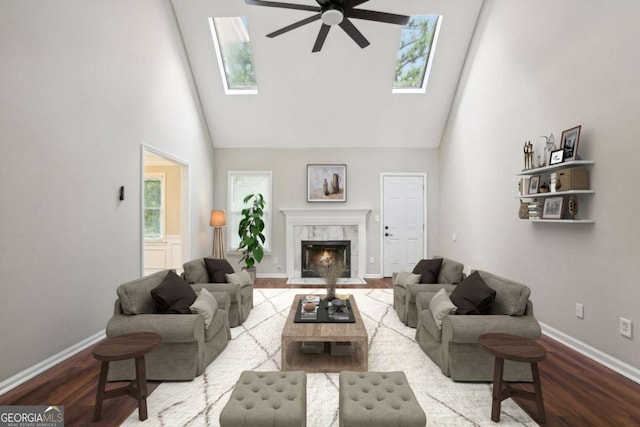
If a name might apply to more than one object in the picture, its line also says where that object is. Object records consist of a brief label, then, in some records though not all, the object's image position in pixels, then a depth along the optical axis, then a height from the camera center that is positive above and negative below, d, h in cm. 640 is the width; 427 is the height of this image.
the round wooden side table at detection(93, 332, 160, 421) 204 -100
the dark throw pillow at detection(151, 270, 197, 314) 276 -73
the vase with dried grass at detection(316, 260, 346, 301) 355 -72
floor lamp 615 -33
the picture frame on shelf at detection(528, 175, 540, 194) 366 +36
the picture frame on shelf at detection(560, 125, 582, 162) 311 +72
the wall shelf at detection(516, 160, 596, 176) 305 +50
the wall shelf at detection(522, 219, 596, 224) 305 -6
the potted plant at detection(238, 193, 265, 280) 607 -39
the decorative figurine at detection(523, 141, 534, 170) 379 +70
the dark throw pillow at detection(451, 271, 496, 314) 277 -73
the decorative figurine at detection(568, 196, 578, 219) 319 +9
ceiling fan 301 +195
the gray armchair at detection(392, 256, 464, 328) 371 -83
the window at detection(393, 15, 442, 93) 530 +281
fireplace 675 -82
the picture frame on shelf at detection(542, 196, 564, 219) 332 +8
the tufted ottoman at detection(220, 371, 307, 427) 158 -99
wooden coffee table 269 -110
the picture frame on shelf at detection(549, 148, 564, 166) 325 +60
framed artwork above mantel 679 +65
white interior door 683 -20
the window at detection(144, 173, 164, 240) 701 +13
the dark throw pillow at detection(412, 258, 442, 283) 392 -69
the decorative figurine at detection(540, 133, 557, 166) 346 +75
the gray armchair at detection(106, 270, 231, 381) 252 -97
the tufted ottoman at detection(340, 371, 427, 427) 159 -99
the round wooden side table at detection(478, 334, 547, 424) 204 -96
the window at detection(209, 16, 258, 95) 527 +278
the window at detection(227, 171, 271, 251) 687 +42
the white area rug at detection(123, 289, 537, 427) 213 -135
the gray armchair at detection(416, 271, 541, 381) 252 -93
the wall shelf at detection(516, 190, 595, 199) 305 +22
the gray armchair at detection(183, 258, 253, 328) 374 -84
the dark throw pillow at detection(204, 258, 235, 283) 402 -71
